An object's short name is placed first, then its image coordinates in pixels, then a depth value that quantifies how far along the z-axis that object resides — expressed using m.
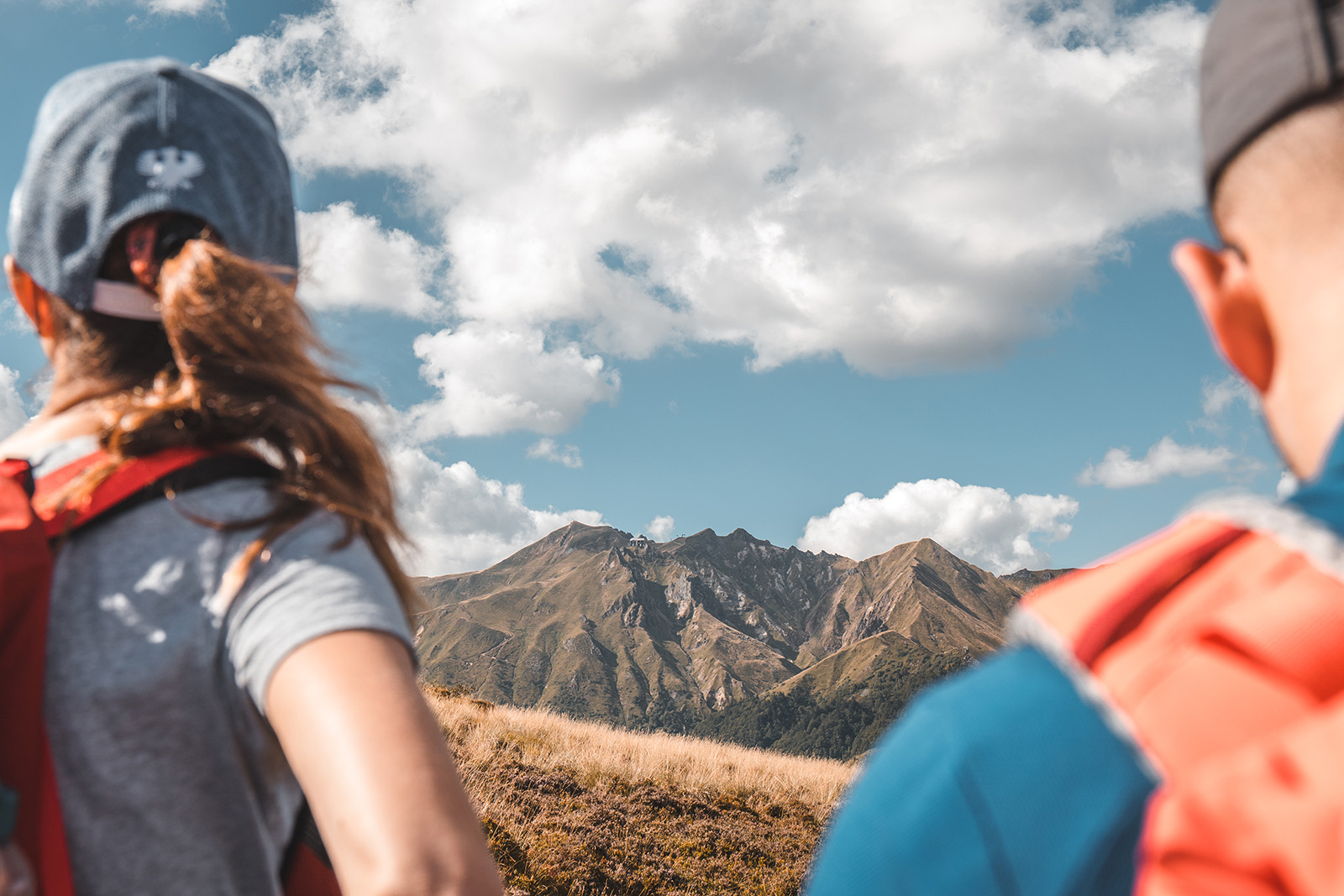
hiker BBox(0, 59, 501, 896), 0.98
